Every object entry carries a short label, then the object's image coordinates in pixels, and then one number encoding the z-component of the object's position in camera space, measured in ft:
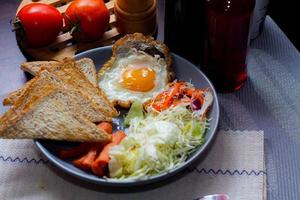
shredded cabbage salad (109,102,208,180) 3.80
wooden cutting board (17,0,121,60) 5.11
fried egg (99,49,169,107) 4.62
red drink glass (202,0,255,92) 4.42
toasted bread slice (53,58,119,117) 4.44
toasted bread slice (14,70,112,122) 4.22
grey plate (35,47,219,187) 3.73
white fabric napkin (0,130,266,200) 3.94
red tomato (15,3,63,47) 5.00
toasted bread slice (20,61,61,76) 4.70
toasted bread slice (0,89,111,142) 3.96
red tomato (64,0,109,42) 5.10
